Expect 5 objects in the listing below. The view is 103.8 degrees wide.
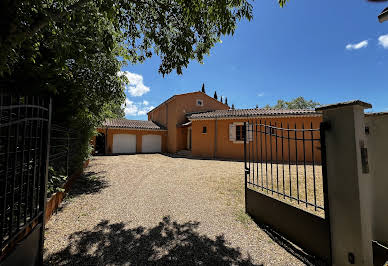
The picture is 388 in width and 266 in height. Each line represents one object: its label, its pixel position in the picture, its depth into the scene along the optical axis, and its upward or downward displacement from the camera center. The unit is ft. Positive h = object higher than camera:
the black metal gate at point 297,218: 7.35 -4.65
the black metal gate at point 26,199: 5.15 -2.47
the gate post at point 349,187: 6.20 -1.96
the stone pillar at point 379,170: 7.47 -1.42
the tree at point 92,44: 7.84 +7.18
